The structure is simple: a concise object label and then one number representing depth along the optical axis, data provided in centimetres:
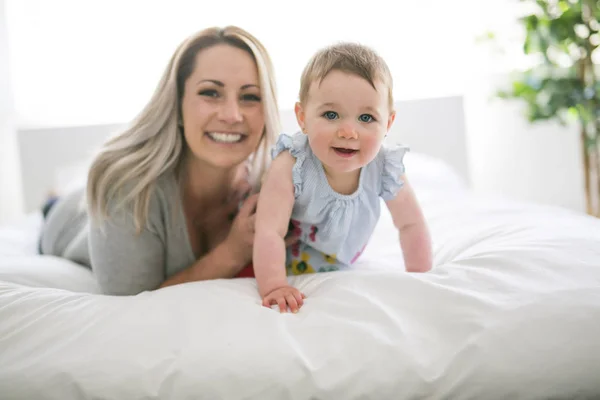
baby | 109
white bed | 81
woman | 132
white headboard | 334
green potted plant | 246
